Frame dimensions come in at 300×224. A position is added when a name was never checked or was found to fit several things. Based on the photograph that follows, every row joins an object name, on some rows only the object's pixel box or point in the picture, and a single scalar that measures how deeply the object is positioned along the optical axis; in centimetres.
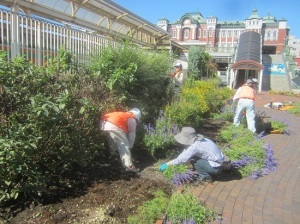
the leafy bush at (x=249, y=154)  505
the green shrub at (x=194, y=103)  621
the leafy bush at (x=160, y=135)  507
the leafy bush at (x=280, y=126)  867
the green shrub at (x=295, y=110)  1327
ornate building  6257
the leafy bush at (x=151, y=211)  309
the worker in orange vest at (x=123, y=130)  447
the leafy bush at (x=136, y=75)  532
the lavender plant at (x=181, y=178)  420
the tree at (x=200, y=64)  2267
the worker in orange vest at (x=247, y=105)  790
